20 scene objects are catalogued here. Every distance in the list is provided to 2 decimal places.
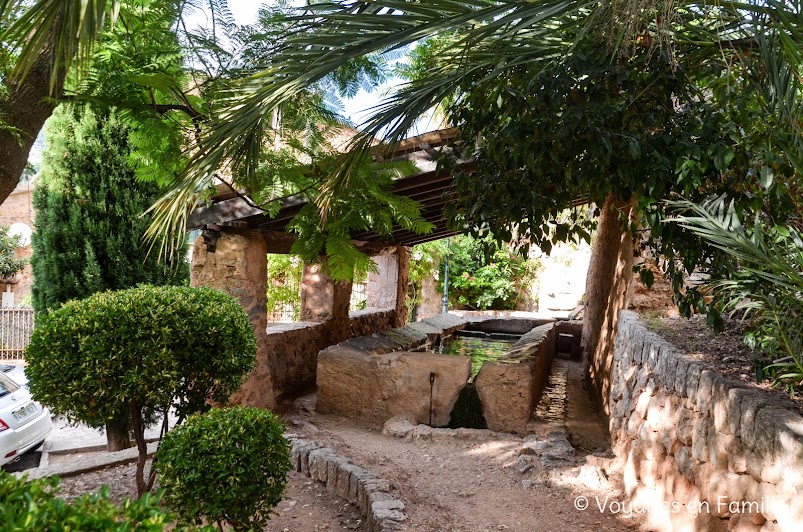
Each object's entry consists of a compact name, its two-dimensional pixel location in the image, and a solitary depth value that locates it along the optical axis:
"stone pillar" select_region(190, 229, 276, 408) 6.60
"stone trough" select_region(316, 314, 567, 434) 6.42
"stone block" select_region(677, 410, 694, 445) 3.28
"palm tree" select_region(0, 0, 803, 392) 2.98
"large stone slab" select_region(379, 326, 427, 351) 8.28
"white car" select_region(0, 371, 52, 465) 6.64
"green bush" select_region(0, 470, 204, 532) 1.42
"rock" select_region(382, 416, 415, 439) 6.30
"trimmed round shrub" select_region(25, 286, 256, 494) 3.68
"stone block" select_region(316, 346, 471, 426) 6.71
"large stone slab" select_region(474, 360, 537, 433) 6.39
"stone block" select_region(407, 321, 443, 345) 9.99
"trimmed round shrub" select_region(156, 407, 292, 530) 3.32
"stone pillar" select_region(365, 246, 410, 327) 11.88
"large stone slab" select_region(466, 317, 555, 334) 14.33
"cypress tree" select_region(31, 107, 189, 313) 8.93
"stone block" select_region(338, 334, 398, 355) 7.36
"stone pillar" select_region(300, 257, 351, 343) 9.45
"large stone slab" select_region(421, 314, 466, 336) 11.27
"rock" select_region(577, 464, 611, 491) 4.62
